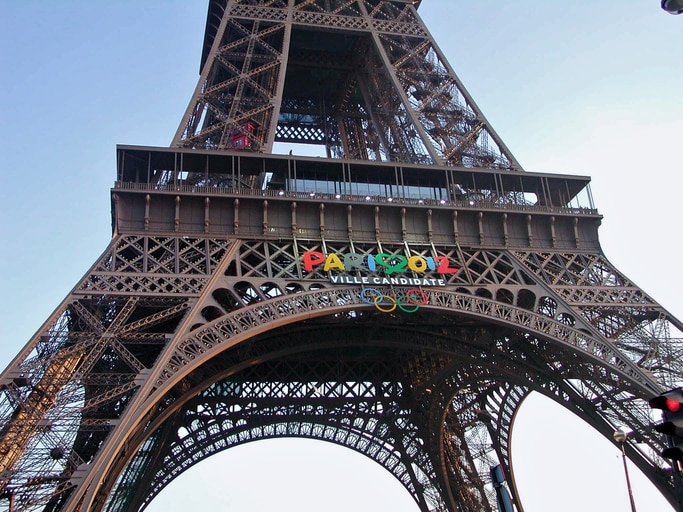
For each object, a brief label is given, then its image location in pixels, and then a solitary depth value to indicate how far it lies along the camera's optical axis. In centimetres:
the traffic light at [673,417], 789
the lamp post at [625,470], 1678
